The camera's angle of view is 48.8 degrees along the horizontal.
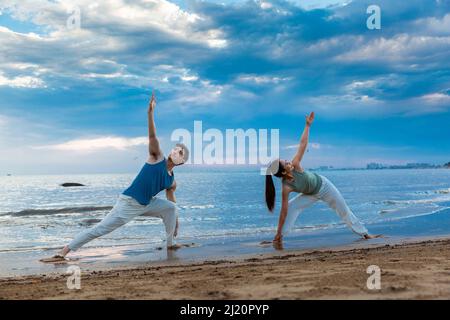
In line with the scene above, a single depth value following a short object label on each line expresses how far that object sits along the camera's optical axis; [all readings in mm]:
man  8609
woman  9992
